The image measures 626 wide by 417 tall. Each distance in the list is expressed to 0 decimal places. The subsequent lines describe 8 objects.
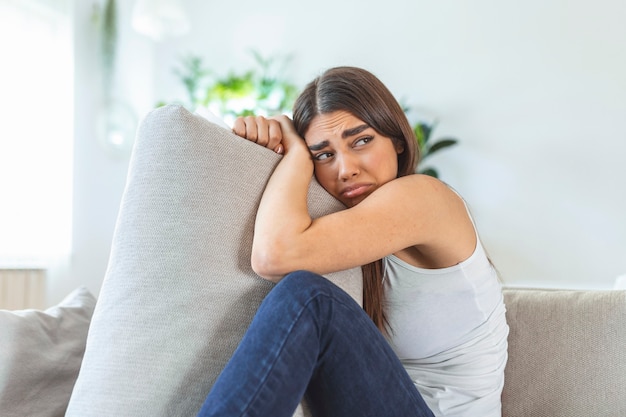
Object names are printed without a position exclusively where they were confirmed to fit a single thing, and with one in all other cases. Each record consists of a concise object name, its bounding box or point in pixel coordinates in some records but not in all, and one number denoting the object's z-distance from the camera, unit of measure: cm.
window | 310
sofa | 95
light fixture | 323
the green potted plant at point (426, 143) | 311
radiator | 305
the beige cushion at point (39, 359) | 114
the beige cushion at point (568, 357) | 133
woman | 91
